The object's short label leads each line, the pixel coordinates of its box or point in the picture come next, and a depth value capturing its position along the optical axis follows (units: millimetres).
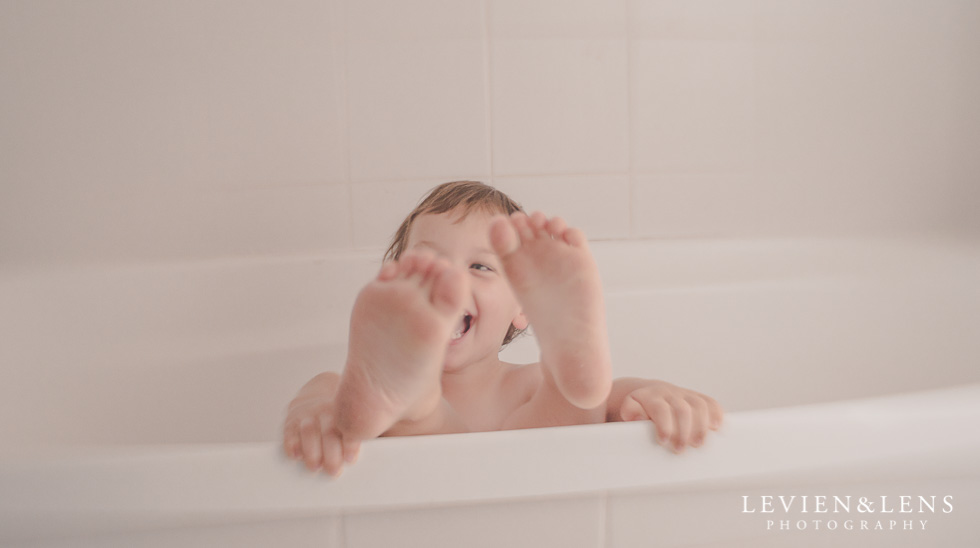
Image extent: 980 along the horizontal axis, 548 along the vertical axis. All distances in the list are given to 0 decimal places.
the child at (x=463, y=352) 522
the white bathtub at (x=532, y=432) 505
